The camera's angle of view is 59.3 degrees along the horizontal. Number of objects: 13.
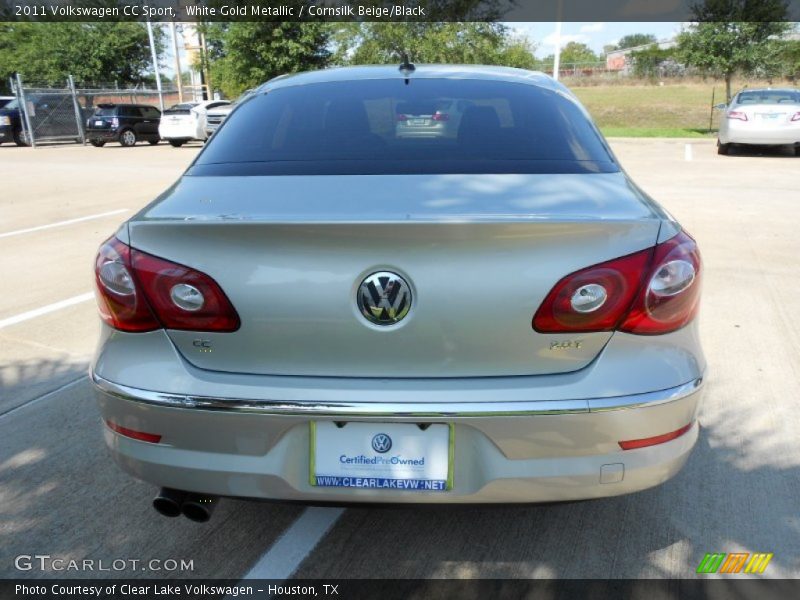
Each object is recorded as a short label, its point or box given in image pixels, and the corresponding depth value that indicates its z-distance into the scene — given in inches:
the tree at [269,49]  1089.4
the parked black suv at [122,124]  921.5
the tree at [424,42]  1051.3
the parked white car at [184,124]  884.0
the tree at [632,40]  5309.1
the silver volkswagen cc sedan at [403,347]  72.4
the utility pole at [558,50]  935.5
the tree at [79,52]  1646.2
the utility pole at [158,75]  1223.4
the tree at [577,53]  4505.4
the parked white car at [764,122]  572.1
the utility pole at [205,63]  1390.4
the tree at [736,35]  866.8
